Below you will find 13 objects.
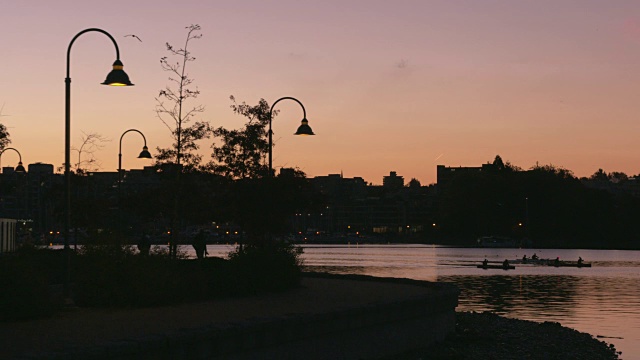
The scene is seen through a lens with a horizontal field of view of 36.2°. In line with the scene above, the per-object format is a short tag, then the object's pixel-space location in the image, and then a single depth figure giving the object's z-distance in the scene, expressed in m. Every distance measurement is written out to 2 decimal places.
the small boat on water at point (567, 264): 115.16
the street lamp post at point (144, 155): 48.31
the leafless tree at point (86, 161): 63.94
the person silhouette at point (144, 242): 47.39
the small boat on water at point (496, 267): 108.31
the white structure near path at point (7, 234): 44.91
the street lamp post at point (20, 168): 60.90
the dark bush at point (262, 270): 31.15
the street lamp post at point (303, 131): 41.91
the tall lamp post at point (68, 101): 28.28
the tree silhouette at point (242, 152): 50.31
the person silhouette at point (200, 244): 46.08
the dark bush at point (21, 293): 23.06
